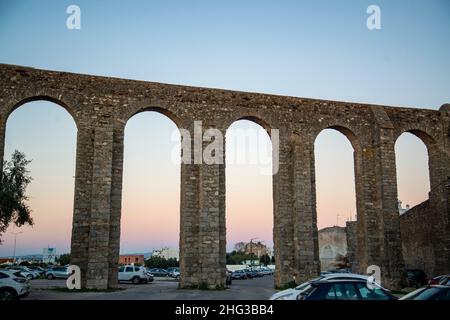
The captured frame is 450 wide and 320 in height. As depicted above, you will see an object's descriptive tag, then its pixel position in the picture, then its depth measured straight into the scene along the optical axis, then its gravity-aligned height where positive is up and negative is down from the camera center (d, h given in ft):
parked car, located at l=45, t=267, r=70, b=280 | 107.45 -8.30
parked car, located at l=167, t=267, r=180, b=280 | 125.73 -9.84
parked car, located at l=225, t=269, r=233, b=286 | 84.59 -7.76
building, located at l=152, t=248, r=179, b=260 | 327.51 -9.70
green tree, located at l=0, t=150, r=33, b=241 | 67.29 +6.82
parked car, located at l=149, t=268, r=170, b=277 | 139.03 -10.62
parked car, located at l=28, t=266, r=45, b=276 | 119.14 -8.80
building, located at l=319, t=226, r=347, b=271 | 144.69 -2.06
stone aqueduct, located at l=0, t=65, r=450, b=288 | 59.57 +10.46
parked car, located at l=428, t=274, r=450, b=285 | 42.78 -4.02
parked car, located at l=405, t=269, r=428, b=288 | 75.87 -6.68
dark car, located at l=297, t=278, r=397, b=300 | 27.91 -3.28
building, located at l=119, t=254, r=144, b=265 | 301.84 -13.09
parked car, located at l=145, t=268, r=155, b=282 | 88.90 -7.68
